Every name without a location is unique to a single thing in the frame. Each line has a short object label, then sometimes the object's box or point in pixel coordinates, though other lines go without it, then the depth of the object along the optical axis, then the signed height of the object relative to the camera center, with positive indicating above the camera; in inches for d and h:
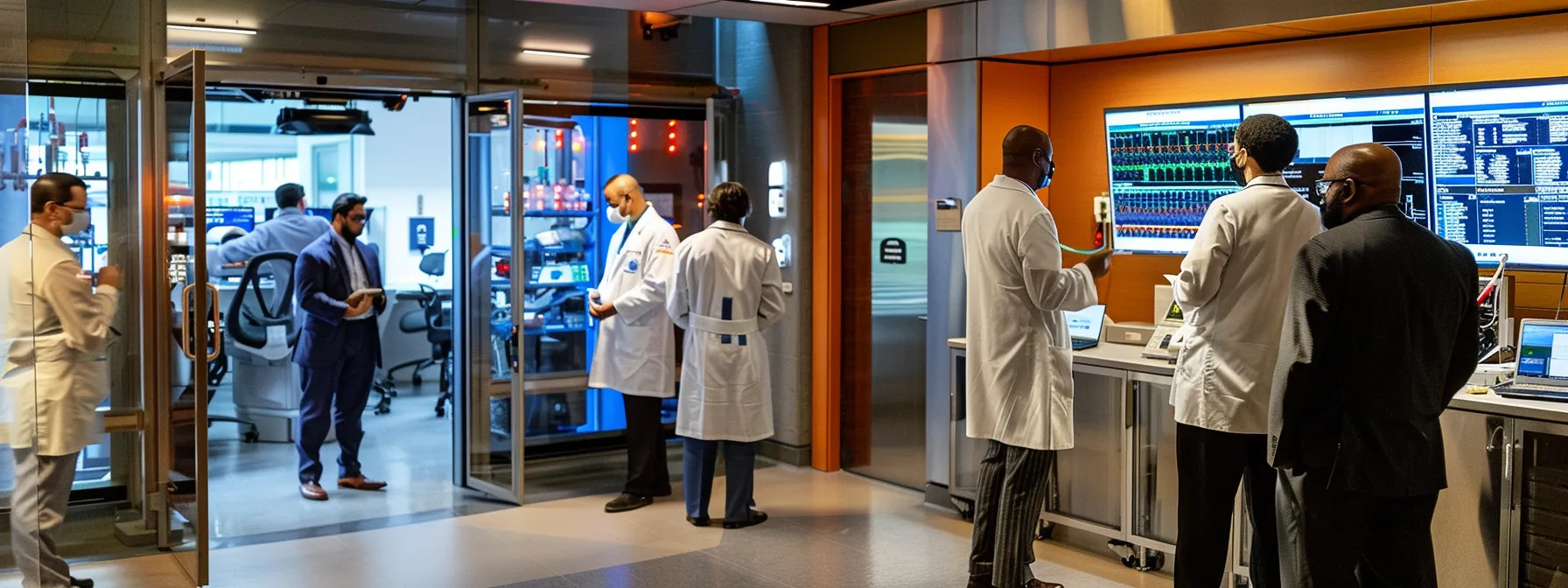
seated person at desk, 317.7 +5.6
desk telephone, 195.9 -12.7
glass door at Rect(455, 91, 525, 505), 243.0 -8.4
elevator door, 251.4 -3.6
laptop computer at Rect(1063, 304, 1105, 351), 213.2 -11.7
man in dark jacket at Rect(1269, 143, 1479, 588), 130.3 -12.5
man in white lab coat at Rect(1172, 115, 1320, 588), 156.0 -9.8
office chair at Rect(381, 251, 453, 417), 354.9 -19.5
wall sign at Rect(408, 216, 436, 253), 484.1 +8.2
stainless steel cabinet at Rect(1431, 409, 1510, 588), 155.7 -30.0
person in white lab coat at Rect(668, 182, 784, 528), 220.4 -14.3
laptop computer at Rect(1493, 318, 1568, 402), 158.4 -13.2
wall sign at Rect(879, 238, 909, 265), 254.8 +0.5
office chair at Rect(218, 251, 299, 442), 298.5 -14.9
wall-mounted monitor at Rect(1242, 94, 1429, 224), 182.7 +17.6
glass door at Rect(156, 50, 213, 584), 183.9 -8.6
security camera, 273.7 +47.9
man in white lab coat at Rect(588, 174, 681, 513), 238.1 -14.5
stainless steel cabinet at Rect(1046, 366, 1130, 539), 200.1 -32.1
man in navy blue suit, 251.1 -16.3
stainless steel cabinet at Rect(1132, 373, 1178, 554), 192.7 -30.9
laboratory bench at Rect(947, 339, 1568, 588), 152.0 -30.0
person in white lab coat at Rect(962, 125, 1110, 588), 173.3 -11.7
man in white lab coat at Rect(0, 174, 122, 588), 169.2 -12.3
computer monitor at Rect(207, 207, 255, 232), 399.9 +11.7
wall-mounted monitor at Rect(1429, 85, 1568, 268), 170.1 +10.8
